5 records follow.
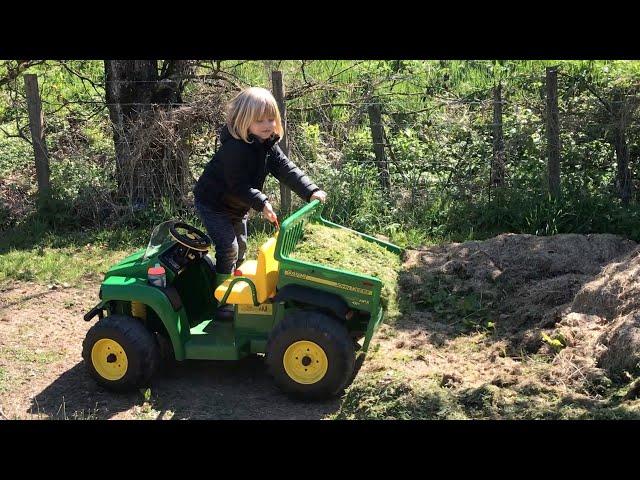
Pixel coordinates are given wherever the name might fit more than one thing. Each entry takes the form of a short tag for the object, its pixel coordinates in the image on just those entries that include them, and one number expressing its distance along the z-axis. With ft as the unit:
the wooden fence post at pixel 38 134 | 28.68
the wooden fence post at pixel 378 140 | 28.37
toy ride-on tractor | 15.64
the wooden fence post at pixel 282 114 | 27.61
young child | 16.83
